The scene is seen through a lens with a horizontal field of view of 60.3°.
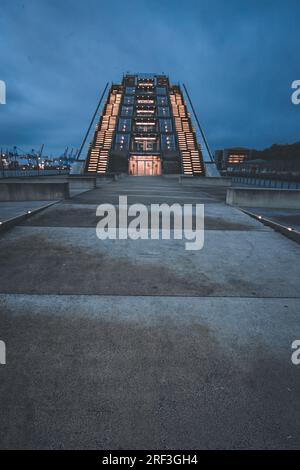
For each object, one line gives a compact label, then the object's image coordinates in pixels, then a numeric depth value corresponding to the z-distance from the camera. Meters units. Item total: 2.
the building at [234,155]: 118.31
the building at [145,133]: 39.75
